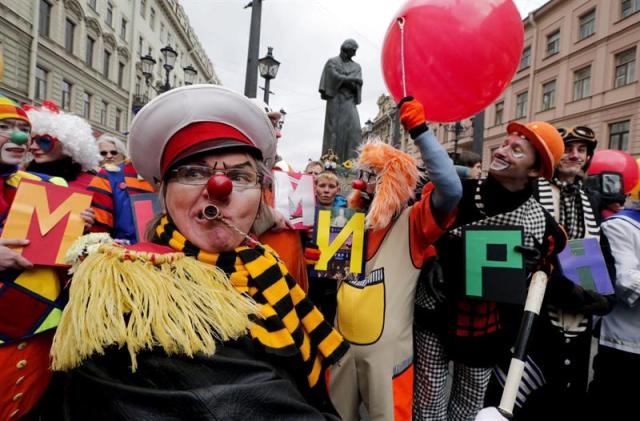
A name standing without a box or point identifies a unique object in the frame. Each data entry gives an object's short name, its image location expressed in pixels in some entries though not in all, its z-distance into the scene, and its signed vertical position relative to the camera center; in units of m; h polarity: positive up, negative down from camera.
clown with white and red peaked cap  0.76 -0.26
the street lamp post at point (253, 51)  6.88 +2.80
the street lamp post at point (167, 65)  10.92 +3.97
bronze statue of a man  6.43 +1.93
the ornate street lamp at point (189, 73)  11.12 +3.68
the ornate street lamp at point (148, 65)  11.79 +4.06
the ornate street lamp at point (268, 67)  9.21 +3.38
